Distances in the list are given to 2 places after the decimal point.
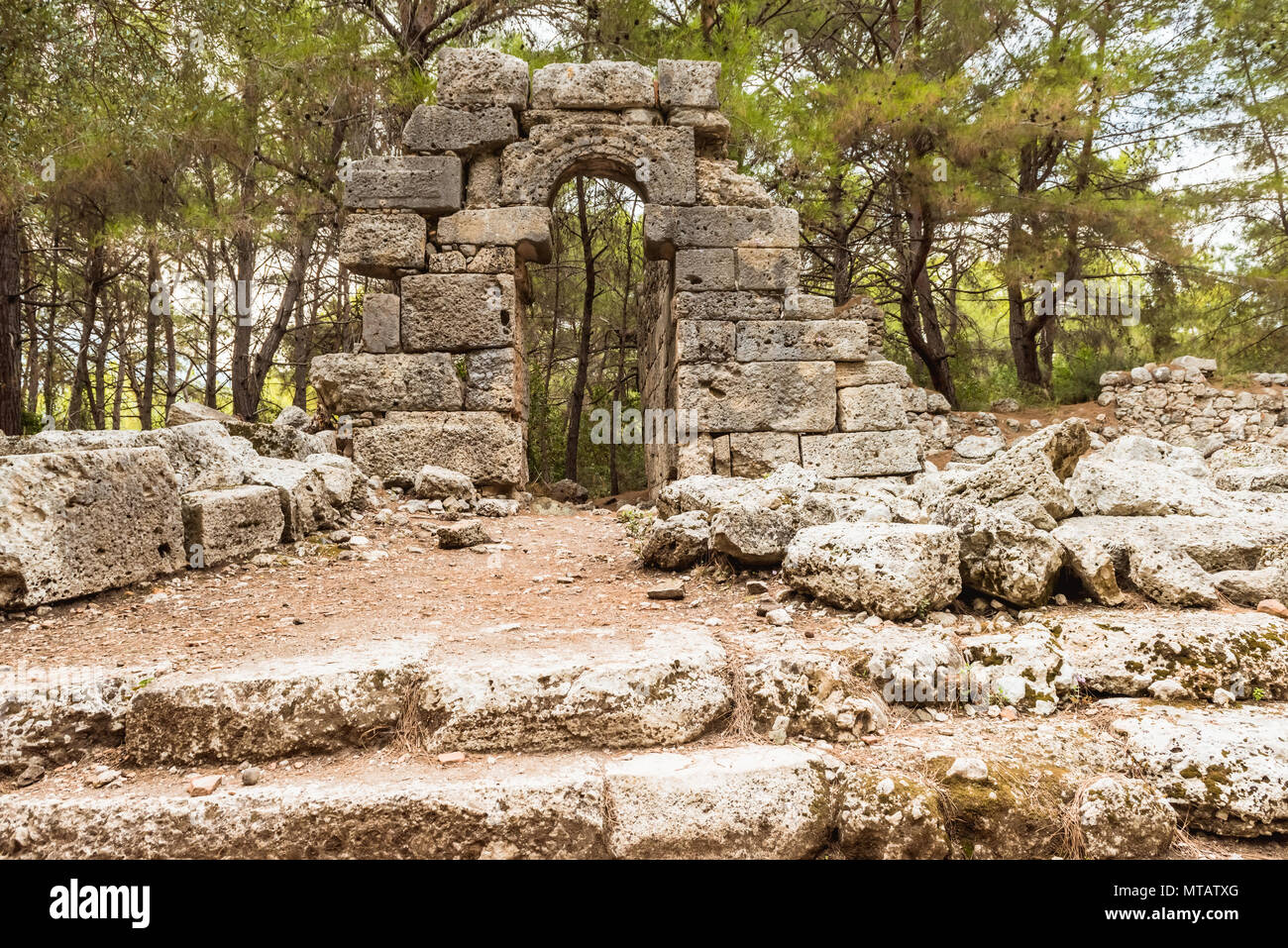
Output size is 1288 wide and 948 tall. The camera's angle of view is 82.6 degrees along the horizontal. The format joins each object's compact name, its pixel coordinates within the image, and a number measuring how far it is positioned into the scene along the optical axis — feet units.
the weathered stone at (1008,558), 9.34
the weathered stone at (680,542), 12.33
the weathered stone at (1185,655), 7.74
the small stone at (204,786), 6.39
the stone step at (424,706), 7.07
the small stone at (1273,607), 9.07
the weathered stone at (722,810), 5.99
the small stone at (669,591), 11.14
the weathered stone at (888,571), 9.25
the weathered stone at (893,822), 6.09
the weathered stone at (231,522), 12.14
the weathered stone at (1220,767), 6.15
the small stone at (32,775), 6.82
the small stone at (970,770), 6.36
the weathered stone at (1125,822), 6.00
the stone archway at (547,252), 21.74
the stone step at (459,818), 5.91
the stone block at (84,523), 9.44
